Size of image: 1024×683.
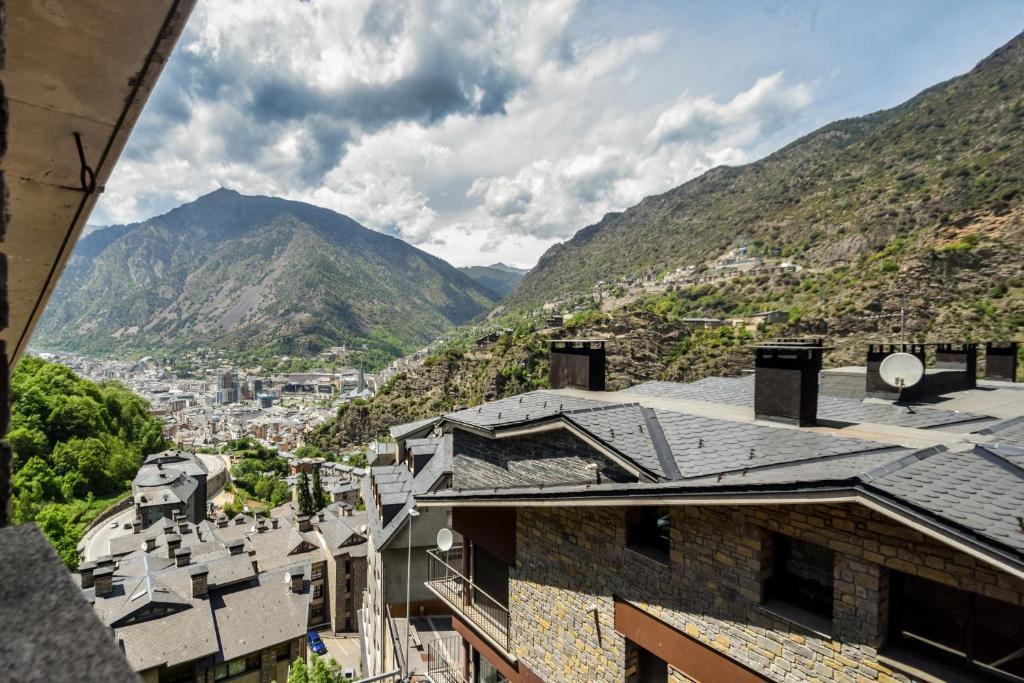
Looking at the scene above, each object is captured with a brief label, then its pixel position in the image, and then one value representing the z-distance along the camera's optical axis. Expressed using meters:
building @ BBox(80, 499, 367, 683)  17.38
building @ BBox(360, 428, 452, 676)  13.60
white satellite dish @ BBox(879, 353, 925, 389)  7.79
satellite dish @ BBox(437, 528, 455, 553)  9.05
